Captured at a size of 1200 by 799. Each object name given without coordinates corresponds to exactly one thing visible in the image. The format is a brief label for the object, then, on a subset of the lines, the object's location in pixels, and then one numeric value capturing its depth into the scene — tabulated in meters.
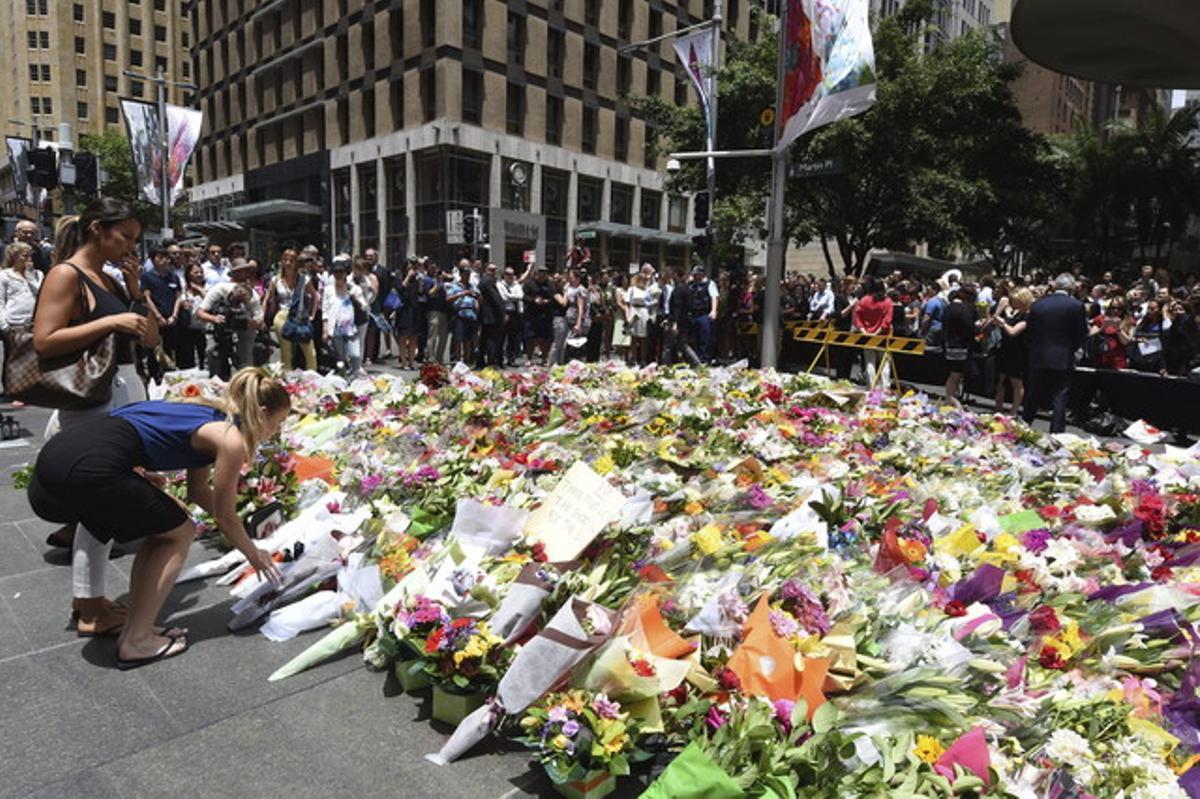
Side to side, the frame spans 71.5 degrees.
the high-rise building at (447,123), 34.81
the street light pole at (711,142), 19.17
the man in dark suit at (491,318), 13.66
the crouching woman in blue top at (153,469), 3.22
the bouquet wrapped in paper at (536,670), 2.77
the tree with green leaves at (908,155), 20.00
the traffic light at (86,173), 12.73
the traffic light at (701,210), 18.91
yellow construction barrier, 12.72
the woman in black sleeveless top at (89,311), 3.57
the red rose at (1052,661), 2.89
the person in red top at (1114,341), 11.49
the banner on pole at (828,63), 9.69
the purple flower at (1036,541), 3.81
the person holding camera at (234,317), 9.27
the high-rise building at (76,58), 79.19
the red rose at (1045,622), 3.08
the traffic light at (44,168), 11.84
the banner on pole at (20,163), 13.12
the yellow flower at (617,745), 2.52
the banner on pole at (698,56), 19.14
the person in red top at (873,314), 13.05
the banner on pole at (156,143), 20.25
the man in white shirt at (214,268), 11.66
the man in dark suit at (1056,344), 8.84
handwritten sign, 3.60
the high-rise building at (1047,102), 76.44
